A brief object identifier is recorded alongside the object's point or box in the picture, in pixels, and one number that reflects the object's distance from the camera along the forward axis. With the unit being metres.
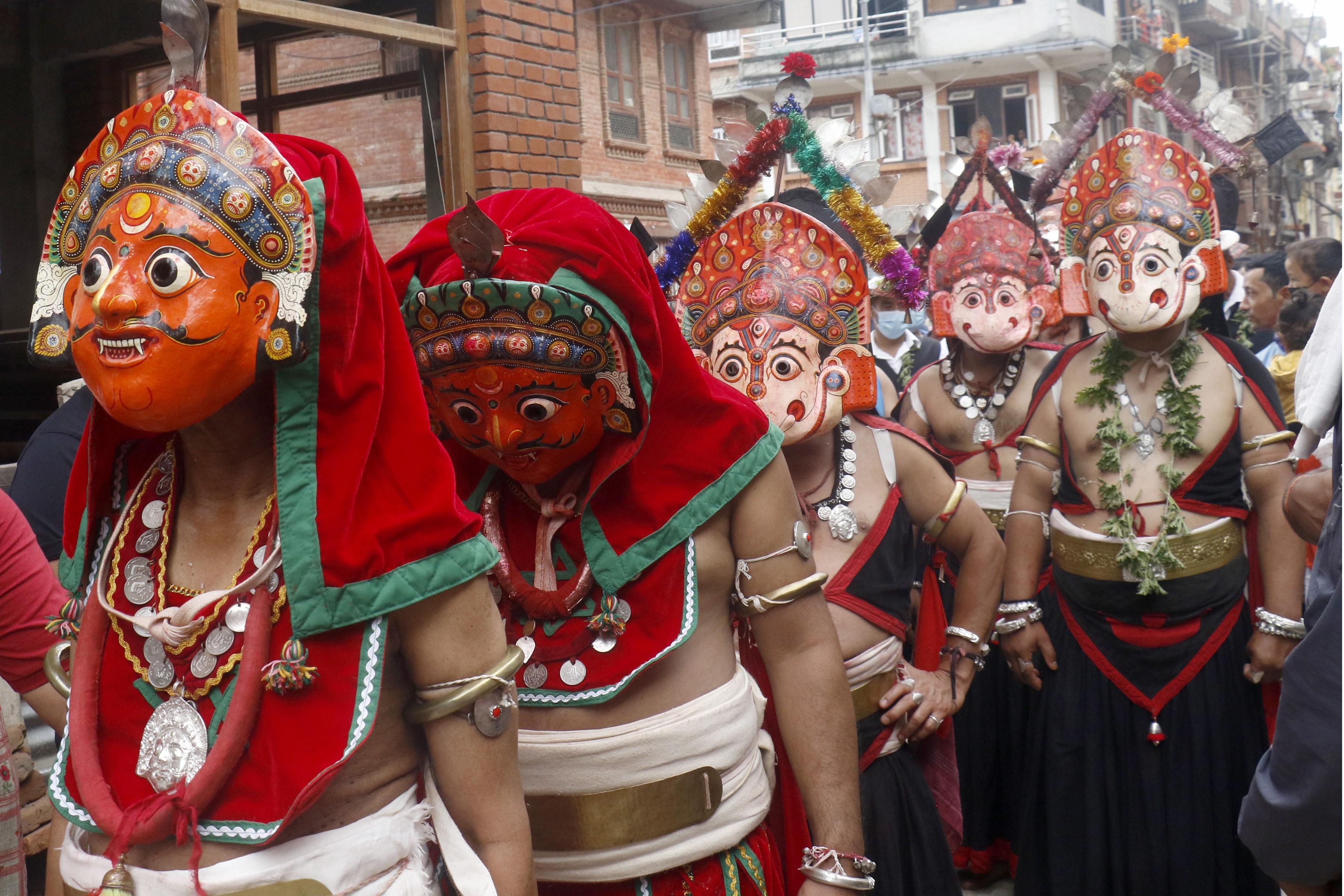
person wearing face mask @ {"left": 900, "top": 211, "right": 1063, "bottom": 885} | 5.09
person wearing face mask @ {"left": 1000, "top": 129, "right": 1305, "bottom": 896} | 4.02
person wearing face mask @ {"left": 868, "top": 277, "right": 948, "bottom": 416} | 7.86
